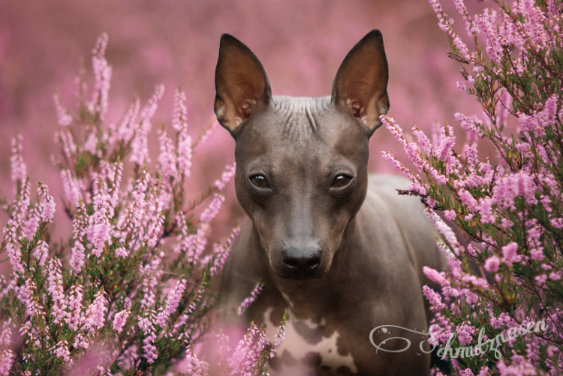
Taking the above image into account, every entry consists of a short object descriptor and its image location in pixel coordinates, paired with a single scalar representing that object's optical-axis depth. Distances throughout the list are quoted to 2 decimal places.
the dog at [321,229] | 2.14
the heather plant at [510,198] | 1.70
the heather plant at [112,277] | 2.08
